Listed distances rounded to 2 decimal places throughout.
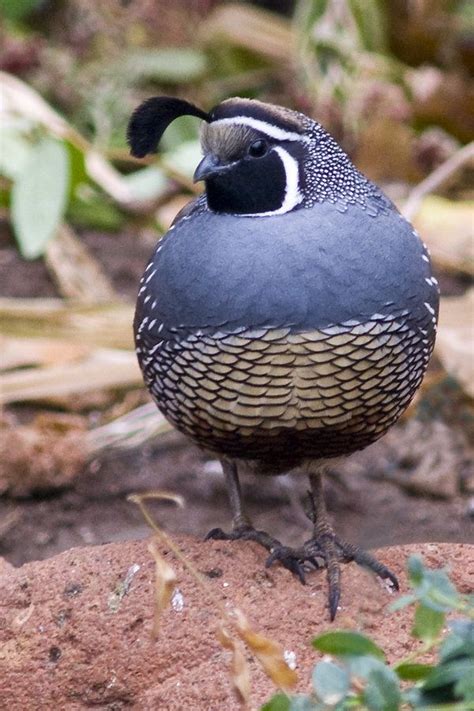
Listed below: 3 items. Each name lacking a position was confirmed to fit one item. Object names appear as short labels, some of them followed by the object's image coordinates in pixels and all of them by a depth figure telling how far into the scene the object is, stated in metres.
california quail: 5.80
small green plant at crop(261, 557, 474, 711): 3.87
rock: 5.40
